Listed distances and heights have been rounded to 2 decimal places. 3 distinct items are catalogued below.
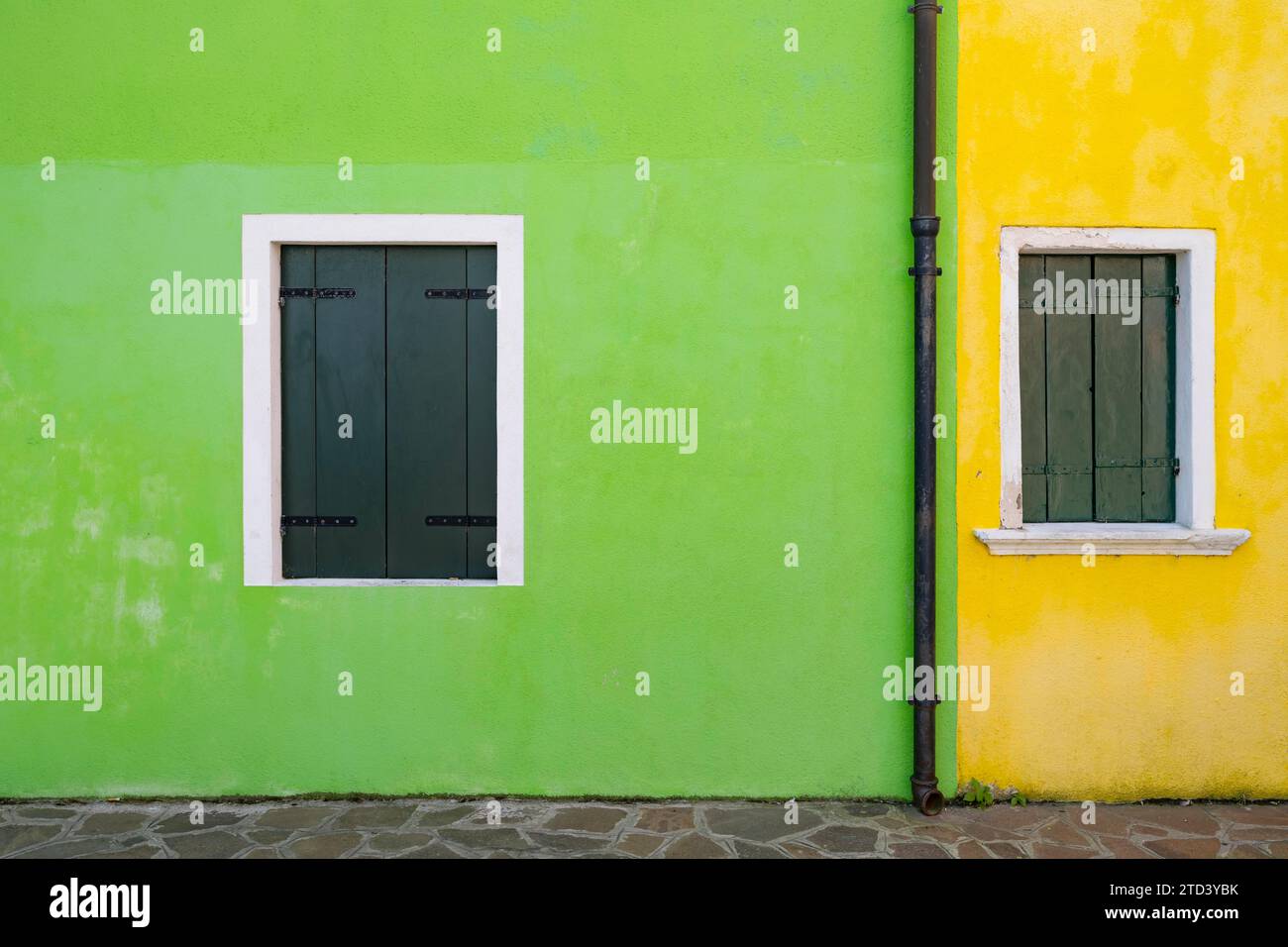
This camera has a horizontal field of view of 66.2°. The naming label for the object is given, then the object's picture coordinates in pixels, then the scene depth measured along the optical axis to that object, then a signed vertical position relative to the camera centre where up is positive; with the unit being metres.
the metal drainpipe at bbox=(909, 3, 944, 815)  4.75 +0.34
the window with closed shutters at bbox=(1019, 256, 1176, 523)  4.99 +0.33
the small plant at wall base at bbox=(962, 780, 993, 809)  4.86 -1.65
